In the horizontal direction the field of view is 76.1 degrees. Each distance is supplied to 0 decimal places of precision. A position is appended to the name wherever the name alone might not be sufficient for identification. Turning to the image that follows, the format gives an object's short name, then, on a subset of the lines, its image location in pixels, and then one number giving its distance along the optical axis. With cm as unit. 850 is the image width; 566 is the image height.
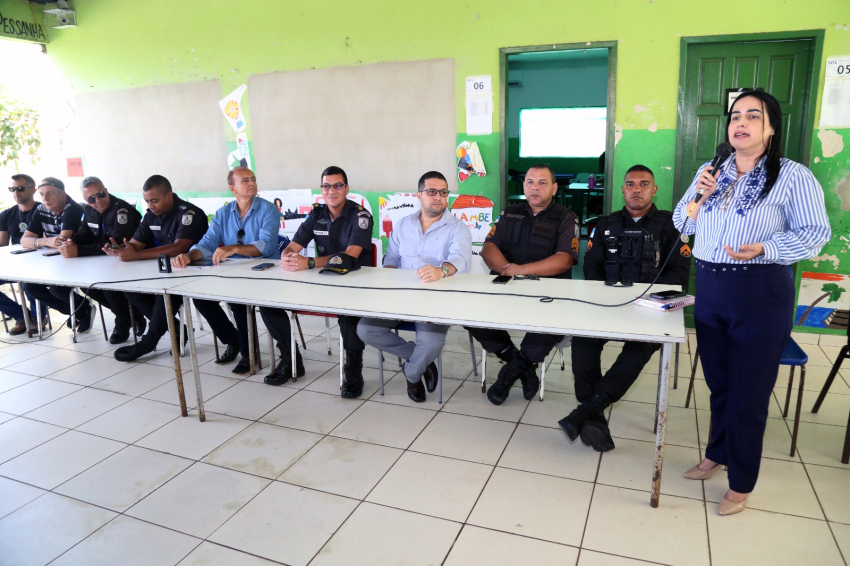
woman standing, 175
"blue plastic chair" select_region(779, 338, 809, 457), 227
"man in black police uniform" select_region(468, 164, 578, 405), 291
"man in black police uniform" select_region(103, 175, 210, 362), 358
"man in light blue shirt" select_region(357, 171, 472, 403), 282
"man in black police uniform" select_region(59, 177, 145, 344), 407
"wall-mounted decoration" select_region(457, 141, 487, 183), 422
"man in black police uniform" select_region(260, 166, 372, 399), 309
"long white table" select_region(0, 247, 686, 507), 198
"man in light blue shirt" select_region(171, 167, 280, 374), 347
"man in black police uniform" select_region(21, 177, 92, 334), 413
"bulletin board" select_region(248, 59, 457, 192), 430
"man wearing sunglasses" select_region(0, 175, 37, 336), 430
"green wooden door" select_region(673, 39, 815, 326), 354
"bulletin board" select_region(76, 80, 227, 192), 512
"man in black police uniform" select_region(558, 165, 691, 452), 247
